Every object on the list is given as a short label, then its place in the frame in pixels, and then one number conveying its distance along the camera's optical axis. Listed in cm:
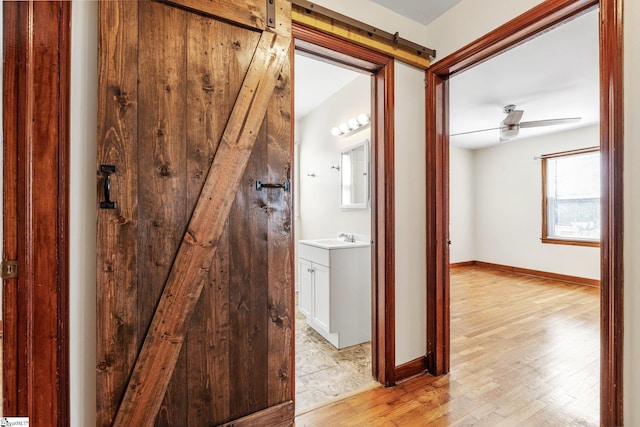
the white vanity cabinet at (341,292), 249
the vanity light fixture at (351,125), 285
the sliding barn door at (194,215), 116
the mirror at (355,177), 294
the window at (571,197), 459
